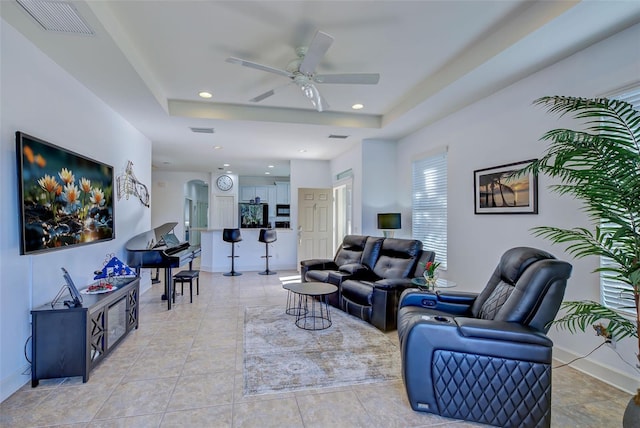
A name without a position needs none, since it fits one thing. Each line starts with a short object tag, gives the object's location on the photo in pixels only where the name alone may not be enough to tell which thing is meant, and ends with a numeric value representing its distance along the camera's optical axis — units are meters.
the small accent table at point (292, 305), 4.23
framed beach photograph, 3.08
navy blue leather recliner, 1.92
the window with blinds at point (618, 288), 2.30
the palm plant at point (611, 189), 1.64
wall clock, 9.86
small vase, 3.10
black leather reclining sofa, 3.63
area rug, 2.52
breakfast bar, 7.35
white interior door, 7.46
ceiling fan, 2.48
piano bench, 4.79
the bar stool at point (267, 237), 7.03
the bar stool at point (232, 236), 6.74
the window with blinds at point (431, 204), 4.49
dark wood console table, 2.42
